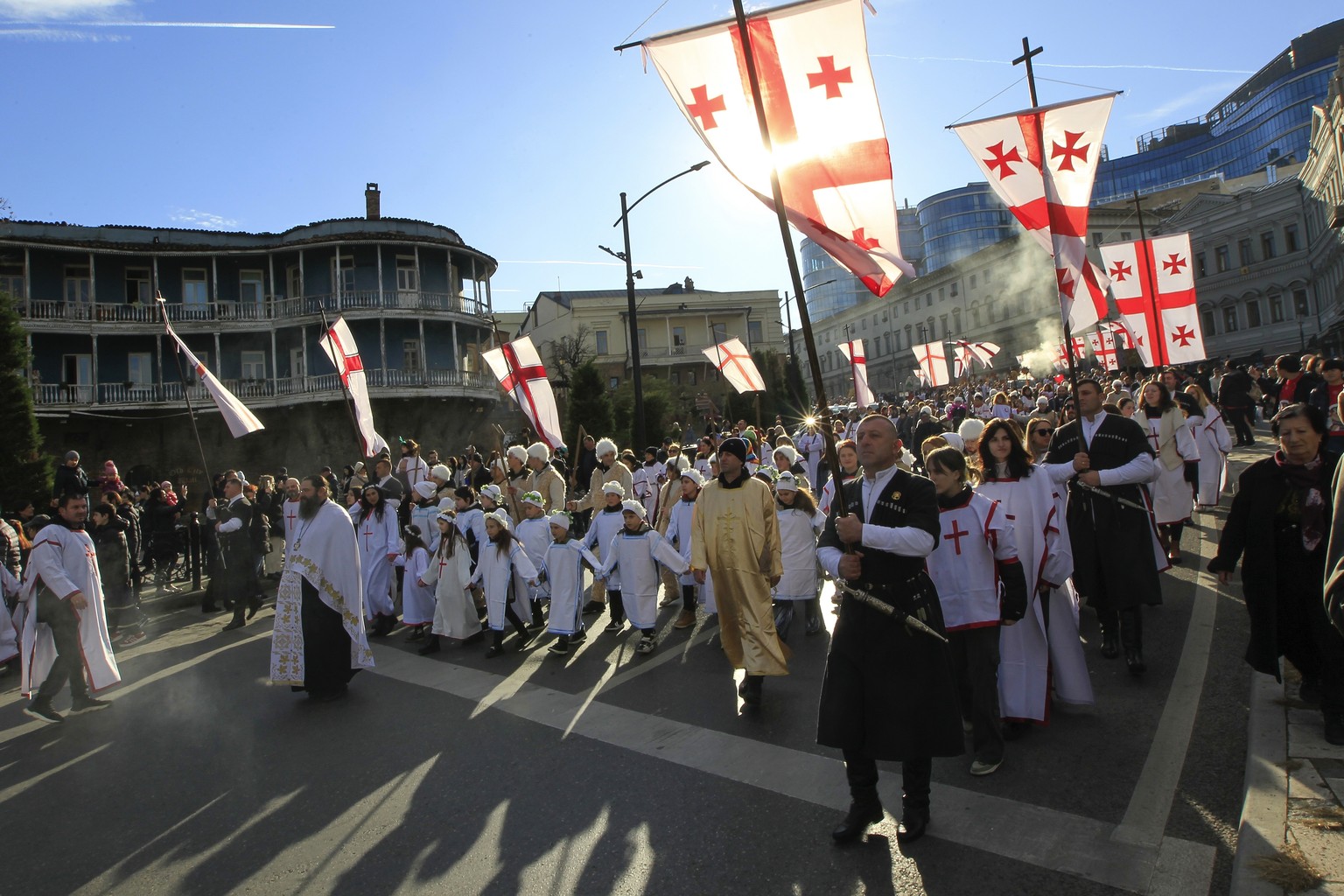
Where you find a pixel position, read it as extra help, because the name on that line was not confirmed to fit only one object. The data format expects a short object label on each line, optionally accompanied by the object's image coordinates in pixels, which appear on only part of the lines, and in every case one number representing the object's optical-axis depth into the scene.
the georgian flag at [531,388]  13.86
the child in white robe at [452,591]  9.02
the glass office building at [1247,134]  96.25
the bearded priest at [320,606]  7.18
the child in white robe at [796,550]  7.93
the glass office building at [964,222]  114.00
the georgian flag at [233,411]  12.53
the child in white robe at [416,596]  9.70
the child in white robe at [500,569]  8.83
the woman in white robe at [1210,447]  11.24
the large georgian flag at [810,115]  5.09
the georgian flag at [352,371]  14.17
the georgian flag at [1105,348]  27.19
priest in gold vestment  6.29
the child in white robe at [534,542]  9.28
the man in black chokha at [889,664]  3.86
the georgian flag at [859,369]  20.03
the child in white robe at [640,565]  8.29
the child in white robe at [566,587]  8.39
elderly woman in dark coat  4.54
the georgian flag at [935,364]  29.48
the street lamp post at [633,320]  18.80
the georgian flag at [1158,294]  12.70
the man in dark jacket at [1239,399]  17.23
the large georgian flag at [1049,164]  7.35
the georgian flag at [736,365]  20.06
